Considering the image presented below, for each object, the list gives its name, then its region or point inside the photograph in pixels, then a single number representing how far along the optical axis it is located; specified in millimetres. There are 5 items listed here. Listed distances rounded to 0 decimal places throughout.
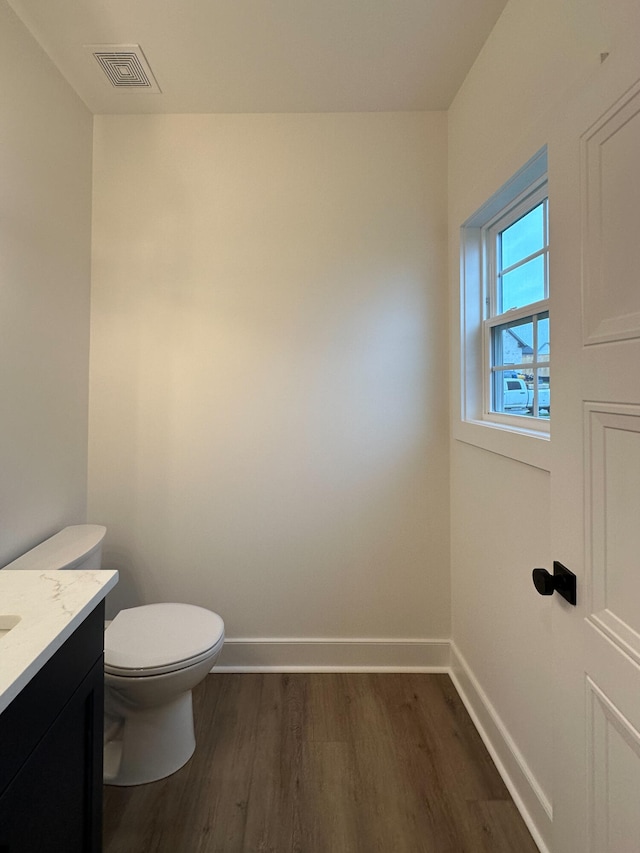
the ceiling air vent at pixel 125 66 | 1690
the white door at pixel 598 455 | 735
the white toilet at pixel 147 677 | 1413
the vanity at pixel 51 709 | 738
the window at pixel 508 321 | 1438
